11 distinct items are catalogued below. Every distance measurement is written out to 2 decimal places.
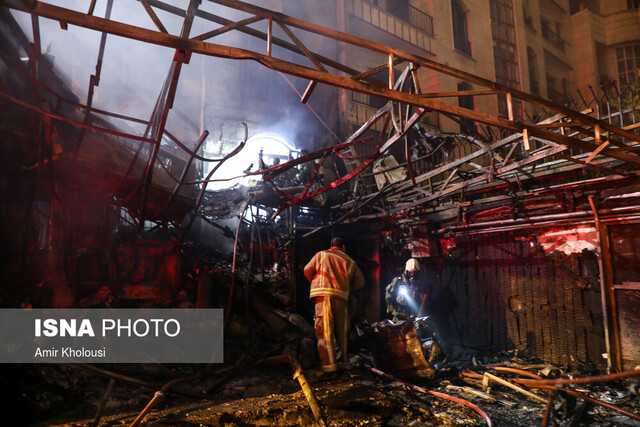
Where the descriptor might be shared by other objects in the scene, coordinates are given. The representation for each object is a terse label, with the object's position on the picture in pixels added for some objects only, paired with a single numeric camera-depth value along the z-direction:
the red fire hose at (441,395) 4.92
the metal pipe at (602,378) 3.66
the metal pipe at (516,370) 6.89
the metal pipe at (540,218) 7.33
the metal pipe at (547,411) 4.26
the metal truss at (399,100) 3.44
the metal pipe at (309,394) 4.46
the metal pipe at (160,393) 3.97
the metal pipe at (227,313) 7.89
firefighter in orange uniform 6.46
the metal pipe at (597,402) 4.52
